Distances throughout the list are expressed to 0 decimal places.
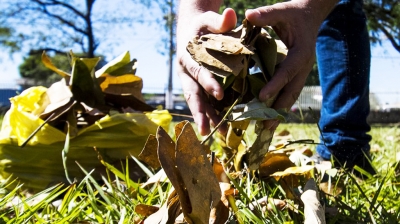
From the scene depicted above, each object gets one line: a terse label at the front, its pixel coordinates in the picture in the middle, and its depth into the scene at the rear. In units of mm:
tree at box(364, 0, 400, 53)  14805
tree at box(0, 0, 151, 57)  19978
